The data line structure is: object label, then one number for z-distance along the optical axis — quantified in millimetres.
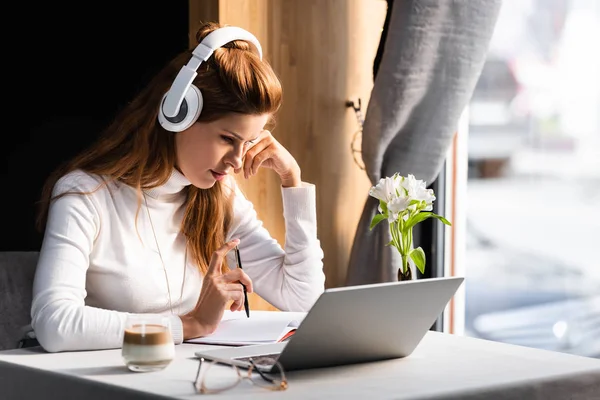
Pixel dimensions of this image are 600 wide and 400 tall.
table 2510
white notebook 2915
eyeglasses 2510
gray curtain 4039
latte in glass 2597
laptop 2574
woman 2965
